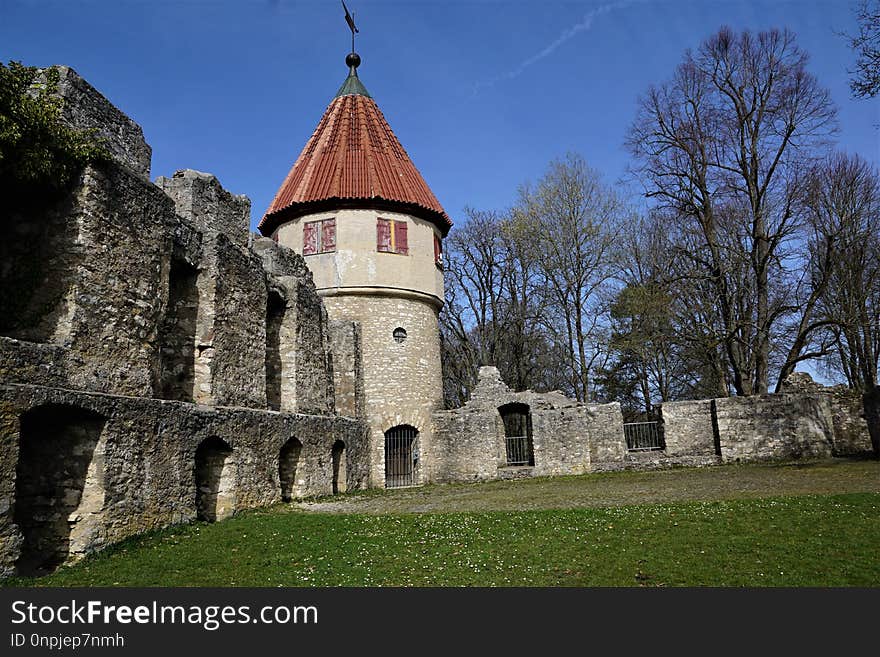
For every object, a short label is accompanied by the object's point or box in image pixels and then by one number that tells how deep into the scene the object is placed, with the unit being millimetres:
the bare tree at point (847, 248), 21625
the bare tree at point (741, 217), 21312
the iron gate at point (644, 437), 21641
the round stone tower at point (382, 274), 21797
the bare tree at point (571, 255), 27719
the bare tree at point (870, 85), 9766
